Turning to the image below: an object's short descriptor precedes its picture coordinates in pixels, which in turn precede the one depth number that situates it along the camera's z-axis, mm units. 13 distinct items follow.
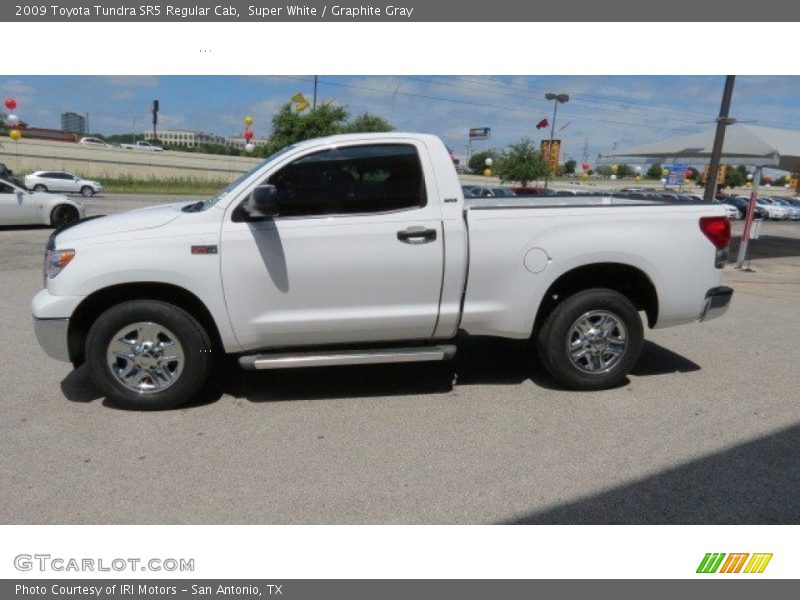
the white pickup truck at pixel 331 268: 4277
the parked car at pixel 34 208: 14930
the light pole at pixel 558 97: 35250
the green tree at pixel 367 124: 34188
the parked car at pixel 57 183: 33275
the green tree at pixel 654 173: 103938
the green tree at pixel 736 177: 86438
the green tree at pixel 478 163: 72875
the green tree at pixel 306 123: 34094
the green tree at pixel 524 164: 38000
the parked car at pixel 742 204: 35594
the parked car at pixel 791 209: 38156
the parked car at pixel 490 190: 17906
